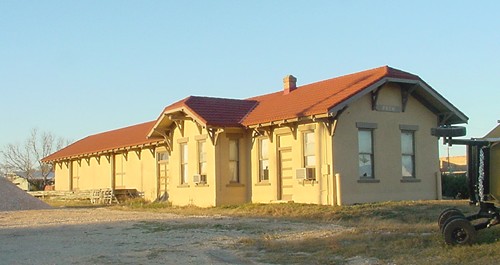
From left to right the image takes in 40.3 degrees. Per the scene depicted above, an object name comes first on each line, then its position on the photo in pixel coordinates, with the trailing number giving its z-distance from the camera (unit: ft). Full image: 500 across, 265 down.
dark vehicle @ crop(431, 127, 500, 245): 36.81
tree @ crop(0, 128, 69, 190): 240.12
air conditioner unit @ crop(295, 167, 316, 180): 74.64
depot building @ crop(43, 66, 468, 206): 73.56
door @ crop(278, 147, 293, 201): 79.25
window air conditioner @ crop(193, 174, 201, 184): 86.58
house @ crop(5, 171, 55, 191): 220.23
